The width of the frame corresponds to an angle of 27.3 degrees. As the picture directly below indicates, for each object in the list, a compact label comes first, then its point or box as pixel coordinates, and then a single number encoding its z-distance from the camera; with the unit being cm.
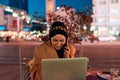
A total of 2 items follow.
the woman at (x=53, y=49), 204
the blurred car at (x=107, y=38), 1404
